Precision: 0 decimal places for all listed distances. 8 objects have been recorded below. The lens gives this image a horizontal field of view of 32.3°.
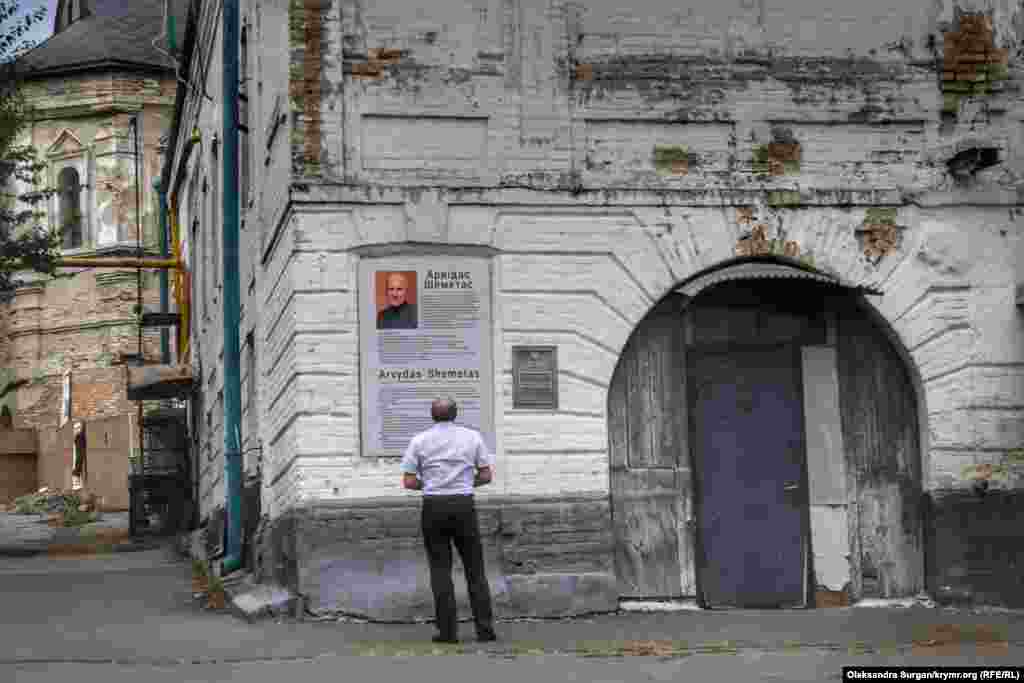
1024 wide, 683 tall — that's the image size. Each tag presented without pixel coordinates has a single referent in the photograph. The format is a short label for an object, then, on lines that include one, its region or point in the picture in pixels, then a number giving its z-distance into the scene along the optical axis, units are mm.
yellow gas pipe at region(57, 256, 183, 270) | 28266
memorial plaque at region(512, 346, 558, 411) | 14523
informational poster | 14336
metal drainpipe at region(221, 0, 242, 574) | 18047
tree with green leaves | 23906
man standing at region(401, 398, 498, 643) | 12266
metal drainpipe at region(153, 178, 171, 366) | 31953
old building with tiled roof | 37531
